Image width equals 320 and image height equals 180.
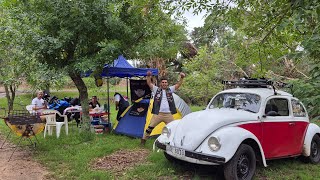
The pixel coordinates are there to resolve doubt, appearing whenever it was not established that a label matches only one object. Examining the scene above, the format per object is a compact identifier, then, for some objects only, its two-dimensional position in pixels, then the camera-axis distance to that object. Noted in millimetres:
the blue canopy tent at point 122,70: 6748
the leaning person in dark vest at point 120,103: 7409
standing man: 5539
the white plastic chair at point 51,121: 6531
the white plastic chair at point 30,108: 7479
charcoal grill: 5160
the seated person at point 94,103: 8281
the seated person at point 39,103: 7734
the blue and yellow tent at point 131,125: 6707
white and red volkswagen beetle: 3757
